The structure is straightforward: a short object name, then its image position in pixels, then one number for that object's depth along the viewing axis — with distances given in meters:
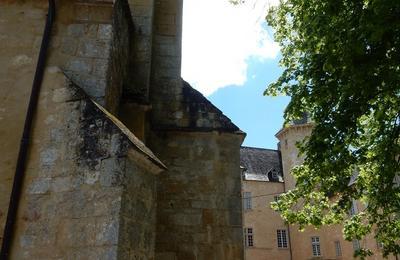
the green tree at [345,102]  6.38
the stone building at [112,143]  3.86
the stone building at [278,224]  35.56
